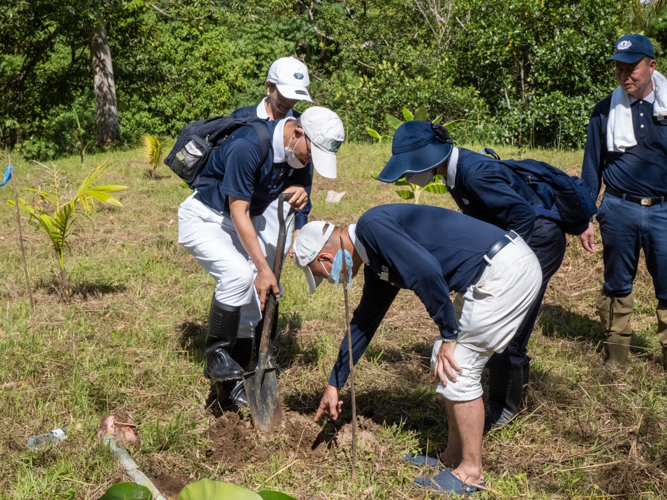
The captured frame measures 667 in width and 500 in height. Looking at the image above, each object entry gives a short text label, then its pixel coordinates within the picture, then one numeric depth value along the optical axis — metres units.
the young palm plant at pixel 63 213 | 5.02
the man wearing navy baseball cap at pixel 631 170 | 4.09
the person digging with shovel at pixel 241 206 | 3.45
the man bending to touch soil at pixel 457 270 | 2.71
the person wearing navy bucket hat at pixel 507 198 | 3.03
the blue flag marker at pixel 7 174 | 4.83
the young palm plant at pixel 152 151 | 10.43
